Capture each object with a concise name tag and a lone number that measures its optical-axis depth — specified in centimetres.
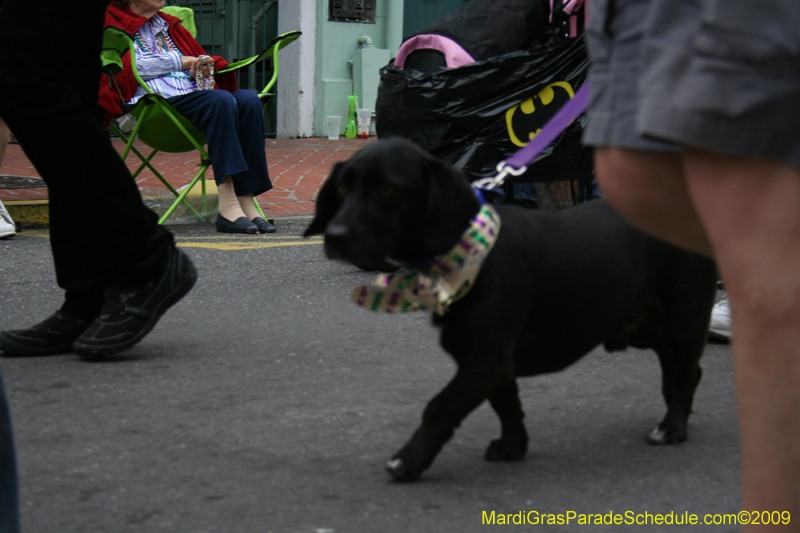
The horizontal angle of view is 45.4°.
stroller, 470
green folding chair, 610
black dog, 211
